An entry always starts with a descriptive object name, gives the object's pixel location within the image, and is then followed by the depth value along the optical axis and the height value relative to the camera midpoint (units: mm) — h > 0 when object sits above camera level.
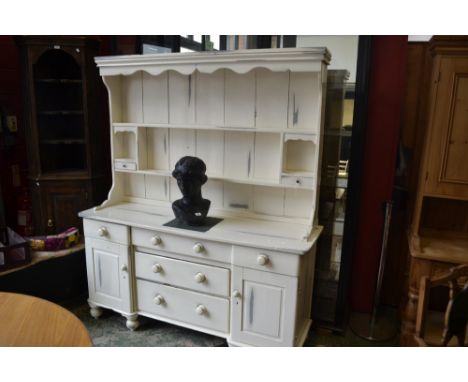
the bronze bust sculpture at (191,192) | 2162 -380
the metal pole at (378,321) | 2322 -1258
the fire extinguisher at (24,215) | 2844 -683
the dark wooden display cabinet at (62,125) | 2609 -10
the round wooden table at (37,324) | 1219 -682
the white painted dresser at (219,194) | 2061 -431
